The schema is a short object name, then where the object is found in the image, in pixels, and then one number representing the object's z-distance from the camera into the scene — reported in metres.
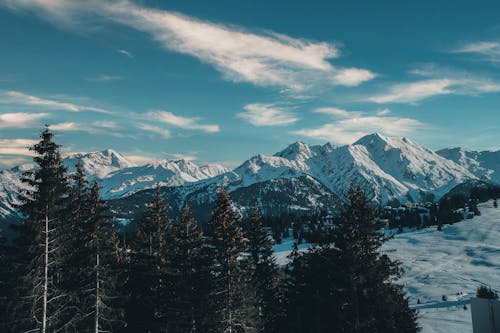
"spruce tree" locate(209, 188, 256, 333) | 36.97
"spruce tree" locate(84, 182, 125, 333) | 32.44
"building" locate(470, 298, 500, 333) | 11.46
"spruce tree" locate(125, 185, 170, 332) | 40.12
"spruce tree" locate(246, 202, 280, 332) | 50.62
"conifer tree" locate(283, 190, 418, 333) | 33.69
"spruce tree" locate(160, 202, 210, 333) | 38.09
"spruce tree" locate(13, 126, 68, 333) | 26.98
